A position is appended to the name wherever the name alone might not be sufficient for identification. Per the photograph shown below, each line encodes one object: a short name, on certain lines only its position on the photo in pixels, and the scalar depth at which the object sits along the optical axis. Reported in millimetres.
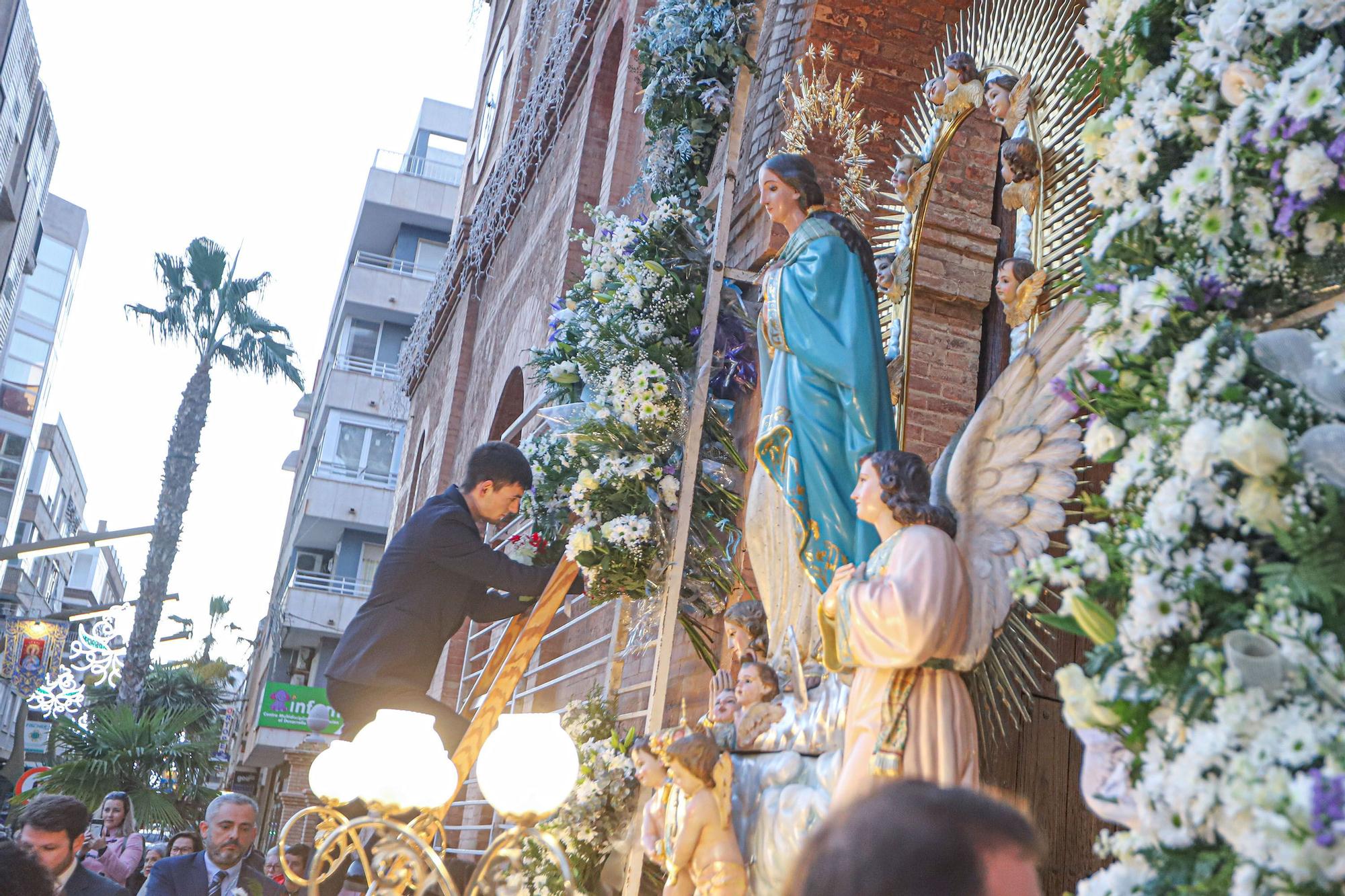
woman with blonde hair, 7805
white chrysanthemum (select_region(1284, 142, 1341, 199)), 2469
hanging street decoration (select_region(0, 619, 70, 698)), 22750
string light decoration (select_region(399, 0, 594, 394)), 13055
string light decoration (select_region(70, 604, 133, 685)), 24394
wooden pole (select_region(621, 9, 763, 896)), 5547
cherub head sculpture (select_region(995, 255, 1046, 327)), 5492
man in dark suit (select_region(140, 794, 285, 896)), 6125
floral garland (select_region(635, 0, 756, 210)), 7176
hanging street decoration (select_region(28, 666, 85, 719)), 22781
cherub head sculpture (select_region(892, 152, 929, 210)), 6070
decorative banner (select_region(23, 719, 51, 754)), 45775
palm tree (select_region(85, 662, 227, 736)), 32469
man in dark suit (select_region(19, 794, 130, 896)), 5129
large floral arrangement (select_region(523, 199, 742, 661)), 5930
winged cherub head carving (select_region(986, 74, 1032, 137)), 5688
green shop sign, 26438
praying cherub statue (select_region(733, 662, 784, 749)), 4676
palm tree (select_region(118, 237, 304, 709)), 25281
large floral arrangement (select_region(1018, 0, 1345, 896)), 2201
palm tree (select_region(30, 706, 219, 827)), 20375
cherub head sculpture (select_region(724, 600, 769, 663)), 5098
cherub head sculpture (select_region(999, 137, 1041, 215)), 5676
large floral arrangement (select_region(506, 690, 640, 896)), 5660
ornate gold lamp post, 4090
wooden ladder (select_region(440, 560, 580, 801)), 5914
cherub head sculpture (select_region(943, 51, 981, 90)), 5840
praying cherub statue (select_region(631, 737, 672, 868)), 4645
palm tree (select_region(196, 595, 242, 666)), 51844
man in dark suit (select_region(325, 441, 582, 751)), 5918
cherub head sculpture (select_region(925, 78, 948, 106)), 5902
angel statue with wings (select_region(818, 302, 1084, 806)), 3789
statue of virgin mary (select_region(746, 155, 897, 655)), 4770
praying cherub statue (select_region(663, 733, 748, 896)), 4371
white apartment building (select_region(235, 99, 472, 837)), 31359
